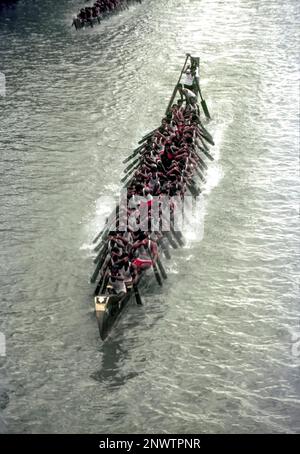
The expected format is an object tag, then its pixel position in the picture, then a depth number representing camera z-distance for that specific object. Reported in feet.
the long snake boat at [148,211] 58.29
